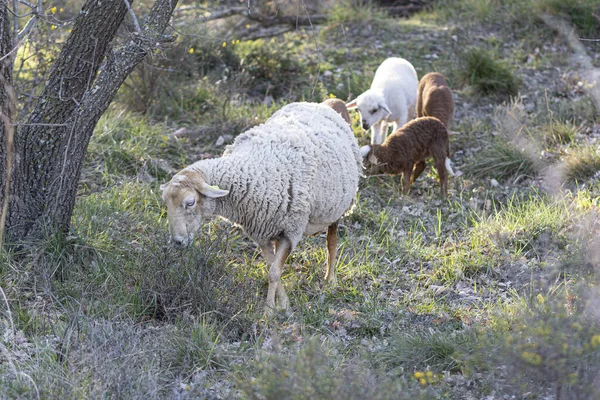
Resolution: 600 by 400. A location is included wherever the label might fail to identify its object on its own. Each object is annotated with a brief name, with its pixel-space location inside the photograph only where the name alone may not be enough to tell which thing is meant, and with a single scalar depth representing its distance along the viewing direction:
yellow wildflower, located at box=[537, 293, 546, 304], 9.77
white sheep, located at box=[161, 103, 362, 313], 10.98
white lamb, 17.14
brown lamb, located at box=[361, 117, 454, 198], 15.81
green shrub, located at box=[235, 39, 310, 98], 20.94
